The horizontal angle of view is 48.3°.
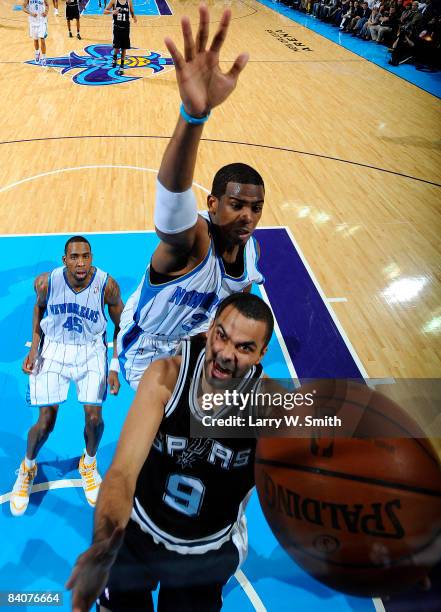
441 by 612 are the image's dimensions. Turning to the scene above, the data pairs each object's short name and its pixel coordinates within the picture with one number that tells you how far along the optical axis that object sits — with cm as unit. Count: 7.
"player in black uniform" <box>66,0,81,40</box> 1401
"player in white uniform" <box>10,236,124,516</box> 312
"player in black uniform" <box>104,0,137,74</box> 1088
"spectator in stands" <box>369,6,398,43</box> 1529
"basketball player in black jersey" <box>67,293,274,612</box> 186
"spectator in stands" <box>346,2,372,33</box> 1706
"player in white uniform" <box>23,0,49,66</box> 1101
